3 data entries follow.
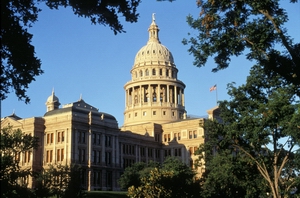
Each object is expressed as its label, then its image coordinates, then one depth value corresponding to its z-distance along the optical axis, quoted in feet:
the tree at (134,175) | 213.17
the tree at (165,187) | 135.54
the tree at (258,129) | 117.91
